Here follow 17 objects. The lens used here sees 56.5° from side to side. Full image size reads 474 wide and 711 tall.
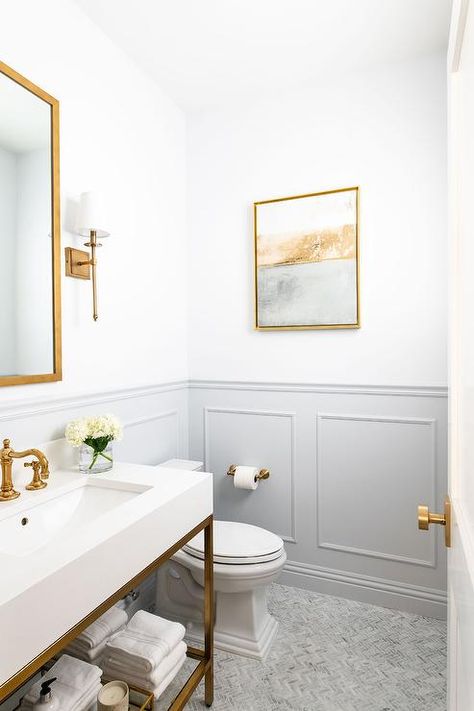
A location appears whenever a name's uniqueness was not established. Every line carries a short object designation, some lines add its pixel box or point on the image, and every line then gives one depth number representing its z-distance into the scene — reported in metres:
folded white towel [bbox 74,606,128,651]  1.47
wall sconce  1.65
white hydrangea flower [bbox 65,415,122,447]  1.55
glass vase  1.57
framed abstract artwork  2.17
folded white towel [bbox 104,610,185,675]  1.37
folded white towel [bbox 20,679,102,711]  1.19
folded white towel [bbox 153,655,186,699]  1.34
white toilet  1.75
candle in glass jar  1.20
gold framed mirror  1.44
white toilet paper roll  2.27
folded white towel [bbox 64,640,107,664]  1.46
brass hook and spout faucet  1.31
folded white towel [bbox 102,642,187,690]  1.35
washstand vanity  0.81
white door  0.65
